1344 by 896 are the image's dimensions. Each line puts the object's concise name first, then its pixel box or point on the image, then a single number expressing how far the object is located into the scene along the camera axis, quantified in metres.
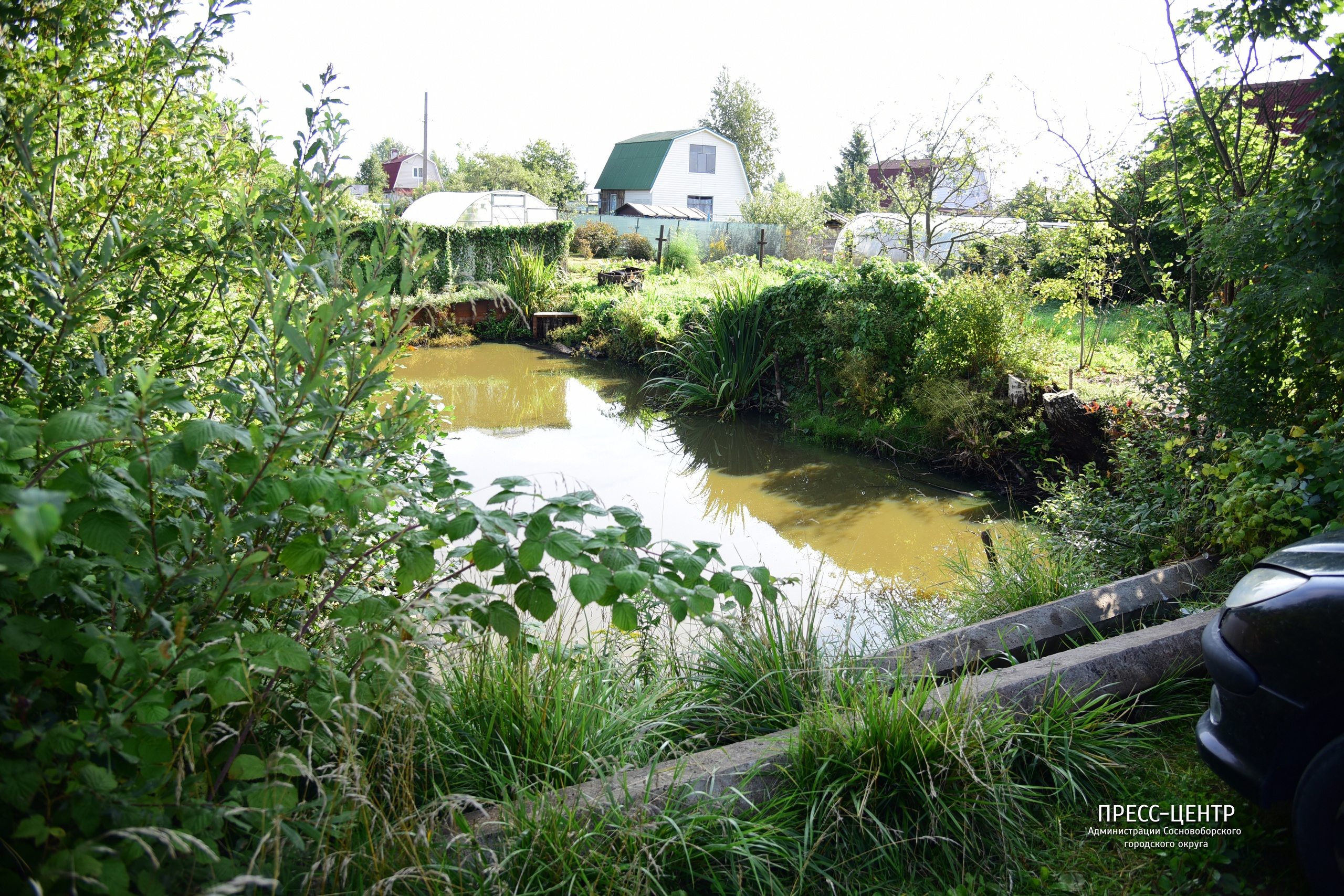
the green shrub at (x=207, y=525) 1.32
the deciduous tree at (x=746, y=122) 49.00
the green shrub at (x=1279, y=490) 3.15
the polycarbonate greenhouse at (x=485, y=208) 26.52
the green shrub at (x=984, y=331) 8.23
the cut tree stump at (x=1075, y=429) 7.04
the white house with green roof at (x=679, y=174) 39.50
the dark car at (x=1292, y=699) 1.89
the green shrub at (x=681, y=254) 21.47
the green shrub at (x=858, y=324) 9.13
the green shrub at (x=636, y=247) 27.31
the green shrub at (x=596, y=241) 28.92
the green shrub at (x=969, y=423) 7.81
